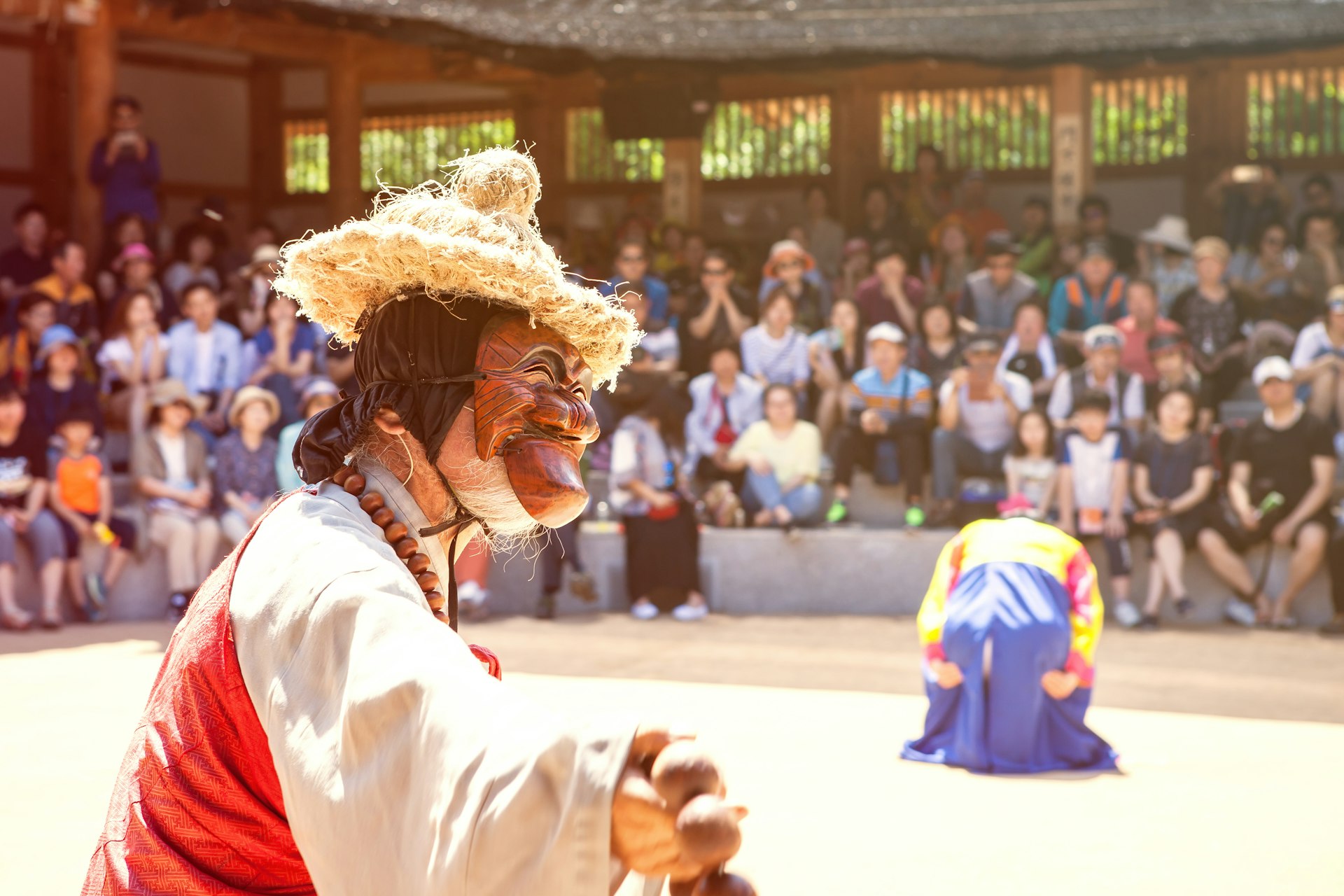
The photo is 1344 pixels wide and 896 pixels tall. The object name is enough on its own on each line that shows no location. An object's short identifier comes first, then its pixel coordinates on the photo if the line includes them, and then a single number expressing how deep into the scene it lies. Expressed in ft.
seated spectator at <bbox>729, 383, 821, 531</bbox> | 28.02
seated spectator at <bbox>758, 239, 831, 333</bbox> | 31.01
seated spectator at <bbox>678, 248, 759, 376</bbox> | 31.07
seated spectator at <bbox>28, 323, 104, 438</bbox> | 26.61
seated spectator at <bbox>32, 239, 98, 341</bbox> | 29.35
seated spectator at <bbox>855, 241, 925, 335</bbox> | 30.86
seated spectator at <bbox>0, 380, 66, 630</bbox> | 25.43
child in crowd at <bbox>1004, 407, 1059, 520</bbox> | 26.78
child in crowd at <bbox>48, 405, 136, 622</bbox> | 26.09
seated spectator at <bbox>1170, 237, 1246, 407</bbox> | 29.37
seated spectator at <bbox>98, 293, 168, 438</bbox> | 27.73
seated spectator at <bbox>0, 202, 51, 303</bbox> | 30.96
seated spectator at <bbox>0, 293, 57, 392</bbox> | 28.17
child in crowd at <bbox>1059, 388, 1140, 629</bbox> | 26.37
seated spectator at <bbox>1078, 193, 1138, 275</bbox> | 32.81
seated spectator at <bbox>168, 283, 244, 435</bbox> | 28.30
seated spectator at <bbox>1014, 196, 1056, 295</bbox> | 32.78
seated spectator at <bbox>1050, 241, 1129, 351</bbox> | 29.91
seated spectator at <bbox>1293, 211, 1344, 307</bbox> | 30.78
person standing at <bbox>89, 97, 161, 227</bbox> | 32.53
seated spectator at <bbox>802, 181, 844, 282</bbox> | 35.81
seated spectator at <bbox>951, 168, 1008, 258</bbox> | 34.42
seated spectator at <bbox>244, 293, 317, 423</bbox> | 28.35
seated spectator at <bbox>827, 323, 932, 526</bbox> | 28.45
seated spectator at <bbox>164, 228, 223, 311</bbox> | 31.89
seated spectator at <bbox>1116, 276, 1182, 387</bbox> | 28.48
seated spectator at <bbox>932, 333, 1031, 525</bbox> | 27.84
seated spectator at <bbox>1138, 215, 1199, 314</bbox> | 31.68
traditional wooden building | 30.42
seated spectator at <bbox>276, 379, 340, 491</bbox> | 26.17
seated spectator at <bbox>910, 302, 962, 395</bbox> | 29.07
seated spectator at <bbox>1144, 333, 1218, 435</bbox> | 27.37
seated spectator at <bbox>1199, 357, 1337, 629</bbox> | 25.70
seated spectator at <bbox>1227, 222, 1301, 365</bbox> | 29.25
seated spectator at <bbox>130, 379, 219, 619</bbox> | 26.68
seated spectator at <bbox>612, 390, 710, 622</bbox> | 27.48
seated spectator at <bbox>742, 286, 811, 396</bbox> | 29.32
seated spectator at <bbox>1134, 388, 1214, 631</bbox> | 26.21
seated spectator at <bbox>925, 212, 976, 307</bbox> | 32.83
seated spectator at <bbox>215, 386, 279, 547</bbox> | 26.78
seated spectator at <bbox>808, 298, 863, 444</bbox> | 29.63
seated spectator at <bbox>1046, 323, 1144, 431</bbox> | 27.53
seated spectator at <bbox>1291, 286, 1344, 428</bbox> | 26.99
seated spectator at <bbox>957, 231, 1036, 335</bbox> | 30.63
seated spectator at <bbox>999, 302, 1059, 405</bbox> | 28.55
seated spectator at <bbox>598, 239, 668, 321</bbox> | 31.60
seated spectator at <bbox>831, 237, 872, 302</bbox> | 33.63
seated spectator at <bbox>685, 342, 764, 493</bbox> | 28.78
